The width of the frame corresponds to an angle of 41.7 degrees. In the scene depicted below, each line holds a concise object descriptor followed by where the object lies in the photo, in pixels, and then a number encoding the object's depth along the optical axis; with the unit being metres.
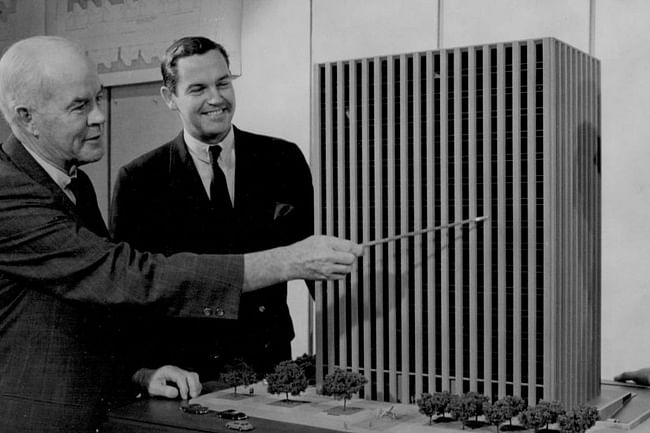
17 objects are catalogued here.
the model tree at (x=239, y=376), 3.53
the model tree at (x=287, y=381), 3.39
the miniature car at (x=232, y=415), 3.17
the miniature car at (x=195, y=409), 3.27
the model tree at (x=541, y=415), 2.86
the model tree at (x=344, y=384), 3.23
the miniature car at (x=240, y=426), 3.03
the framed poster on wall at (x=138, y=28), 5.69
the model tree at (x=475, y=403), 3.00
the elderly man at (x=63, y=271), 3.11
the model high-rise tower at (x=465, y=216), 3.13
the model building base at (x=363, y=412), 3.05
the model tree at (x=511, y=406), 2.93
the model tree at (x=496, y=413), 2.91
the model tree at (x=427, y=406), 3.04
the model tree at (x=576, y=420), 2.79
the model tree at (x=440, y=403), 3.04
